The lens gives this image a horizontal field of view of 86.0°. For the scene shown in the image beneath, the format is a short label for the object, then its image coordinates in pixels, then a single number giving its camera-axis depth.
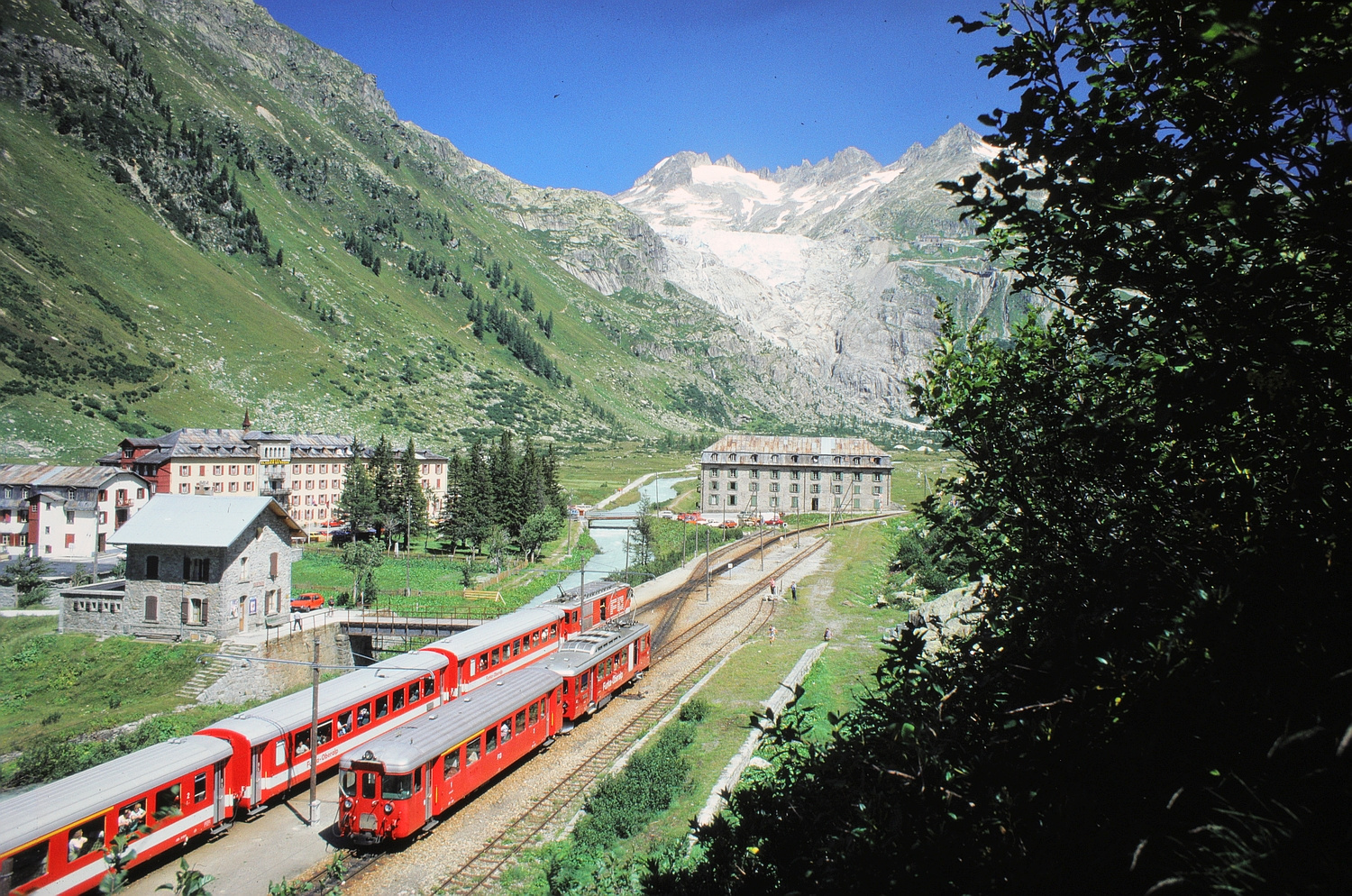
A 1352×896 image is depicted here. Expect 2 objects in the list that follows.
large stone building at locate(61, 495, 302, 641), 35.03
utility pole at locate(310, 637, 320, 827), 20.31
